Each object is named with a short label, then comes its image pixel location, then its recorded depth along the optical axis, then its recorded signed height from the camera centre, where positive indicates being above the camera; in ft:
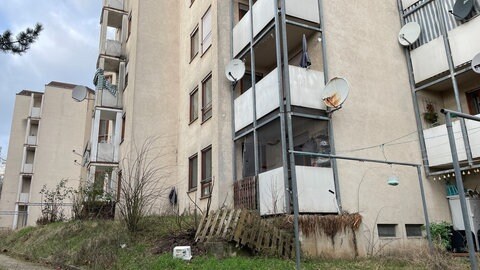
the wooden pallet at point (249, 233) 32.83 -0.18
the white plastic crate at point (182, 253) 31.22 -1.55
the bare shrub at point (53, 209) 70.18 +4.85
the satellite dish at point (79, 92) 79.77 +28.42
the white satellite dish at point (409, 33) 47.60 +22.81
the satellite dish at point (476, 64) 39.14 +15.54
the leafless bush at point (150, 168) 59.07 +10.03
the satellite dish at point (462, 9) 42.54 +22.82
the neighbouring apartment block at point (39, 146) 128.98 +30.58
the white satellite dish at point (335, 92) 38.37 +13.09
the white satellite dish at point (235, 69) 47.85 +19.15
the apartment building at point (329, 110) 39.93 +13.37
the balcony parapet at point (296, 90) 39.96 +14.24
